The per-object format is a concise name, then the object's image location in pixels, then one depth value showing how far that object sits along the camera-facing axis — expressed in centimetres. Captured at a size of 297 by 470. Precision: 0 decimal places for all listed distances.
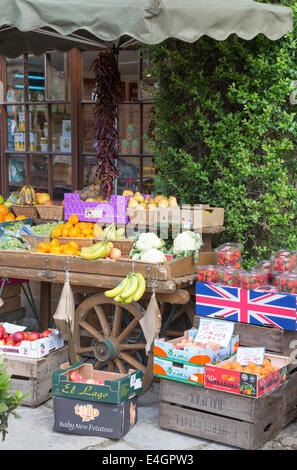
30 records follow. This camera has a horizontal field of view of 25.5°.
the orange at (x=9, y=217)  621
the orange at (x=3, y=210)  628
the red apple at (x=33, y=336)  512
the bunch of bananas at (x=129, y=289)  470
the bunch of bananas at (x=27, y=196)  638
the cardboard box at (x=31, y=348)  499
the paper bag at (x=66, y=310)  512
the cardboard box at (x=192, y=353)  432
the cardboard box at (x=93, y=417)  433
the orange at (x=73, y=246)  534
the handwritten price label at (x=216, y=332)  457
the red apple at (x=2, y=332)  525
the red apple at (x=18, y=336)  511
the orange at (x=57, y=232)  559
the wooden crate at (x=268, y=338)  454
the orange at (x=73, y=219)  576
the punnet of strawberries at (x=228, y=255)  505
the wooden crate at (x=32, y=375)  493
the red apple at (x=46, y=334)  520
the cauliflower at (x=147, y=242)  512
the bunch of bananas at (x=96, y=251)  507
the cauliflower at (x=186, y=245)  510
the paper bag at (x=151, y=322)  482
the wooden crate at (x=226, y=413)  412
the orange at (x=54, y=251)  532
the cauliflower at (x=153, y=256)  493
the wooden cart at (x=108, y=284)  490
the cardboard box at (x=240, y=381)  406
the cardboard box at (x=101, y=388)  429
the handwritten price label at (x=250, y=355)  434
